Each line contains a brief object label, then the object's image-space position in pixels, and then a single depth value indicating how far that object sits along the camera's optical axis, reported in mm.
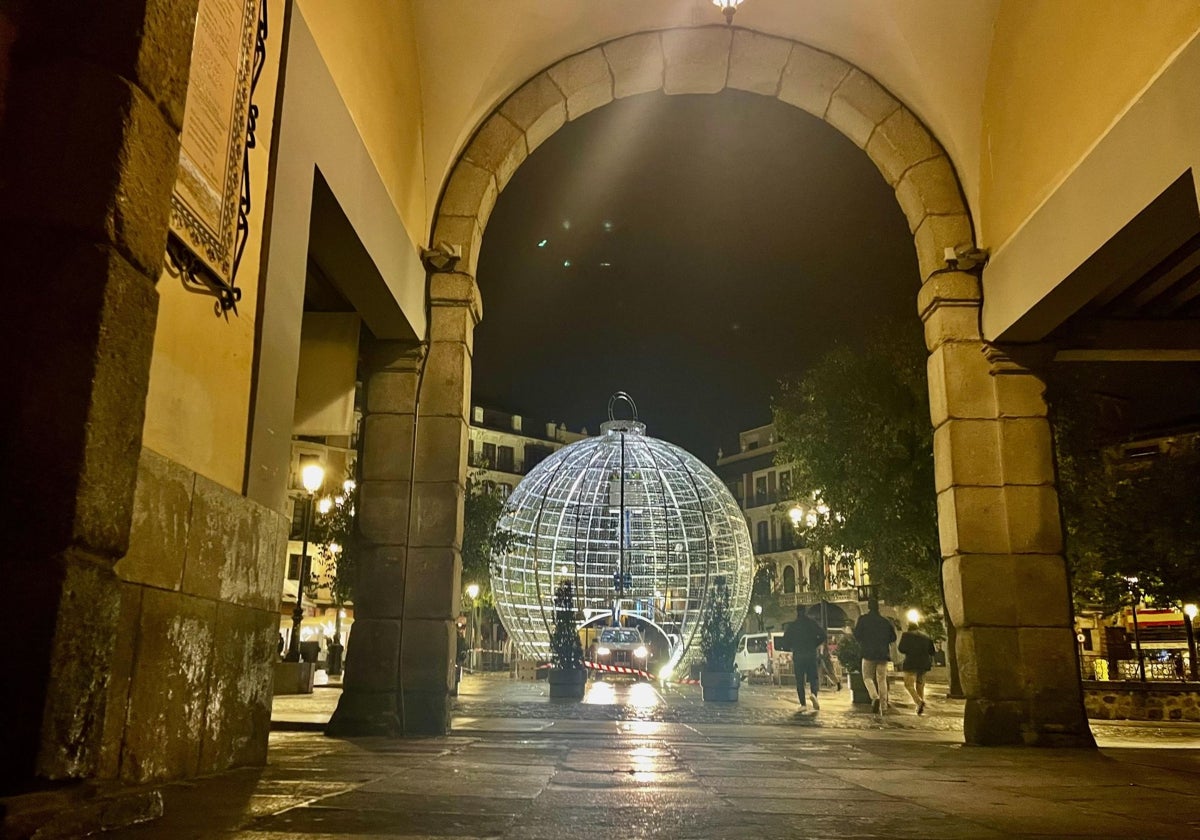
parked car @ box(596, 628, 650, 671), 22562
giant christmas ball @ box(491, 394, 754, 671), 23391
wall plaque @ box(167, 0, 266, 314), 3459
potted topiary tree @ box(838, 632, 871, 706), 14070
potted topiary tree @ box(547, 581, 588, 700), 13969
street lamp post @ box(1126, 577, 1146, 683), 18266
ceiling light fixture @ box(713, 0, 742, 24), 7129
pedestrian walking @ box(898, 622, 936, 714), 11367
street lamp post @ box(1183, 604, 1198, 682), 22172
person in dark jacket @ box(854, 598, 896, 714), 11211
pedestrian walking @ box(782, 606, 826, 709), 12273
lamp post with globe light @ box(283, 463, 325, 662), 11250
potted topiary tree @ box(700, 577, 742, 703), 14047
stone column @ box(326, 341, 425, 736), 6855
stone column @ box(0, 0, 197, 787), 2031
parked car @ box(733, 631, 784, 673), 25781
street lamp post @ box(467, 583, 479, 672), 24138
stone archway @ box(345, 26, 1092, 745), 6980
